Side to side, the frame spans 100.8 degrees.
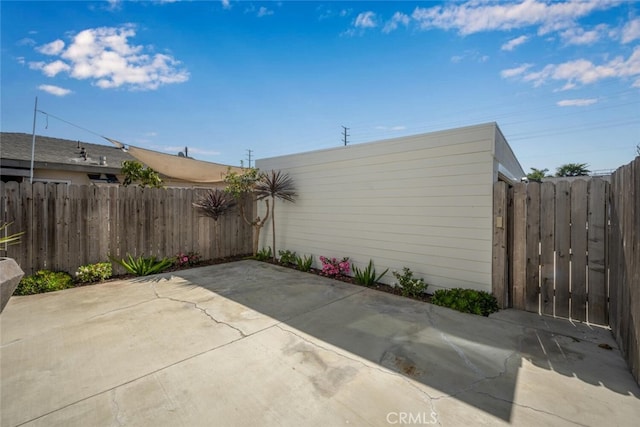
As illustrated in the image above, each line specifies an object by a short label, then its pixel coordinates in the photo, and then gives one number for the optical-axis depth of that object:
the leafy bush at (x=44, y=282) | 4.24
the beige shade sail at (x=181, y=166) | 6.52
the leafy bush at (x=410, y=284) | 4.23
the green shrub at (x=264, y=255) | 7.00
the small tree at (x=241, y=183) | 6.75
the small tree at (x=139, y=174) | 7.62
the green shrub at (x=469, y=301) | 3.52
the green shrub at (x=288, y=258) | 6.46
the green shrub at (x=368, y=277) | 4.83
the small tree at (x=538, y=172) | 29.55
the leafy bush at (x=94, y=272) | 4.88
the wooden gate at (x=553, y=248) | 3.09
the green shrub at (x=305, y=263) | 5.96
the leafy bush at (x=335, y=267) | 5.35
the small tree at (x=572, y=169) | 26.47
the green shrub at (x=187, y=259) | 6.14
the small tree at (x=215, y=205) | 6.43
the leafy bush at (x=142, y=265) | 5.37
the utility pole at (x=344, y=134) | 28.24
